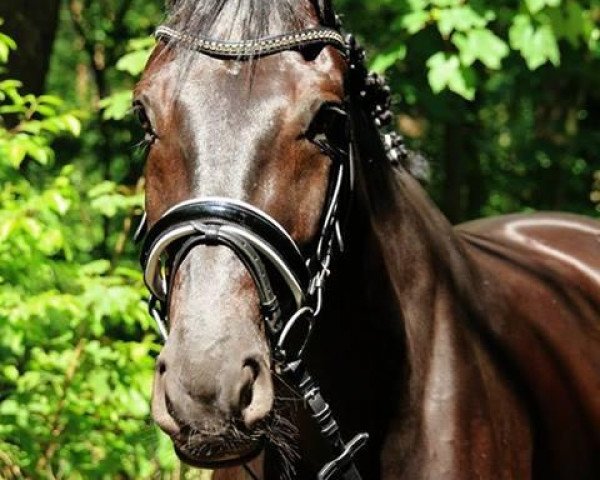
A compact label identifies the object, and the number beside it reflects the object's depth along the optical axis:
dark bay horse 4.72
